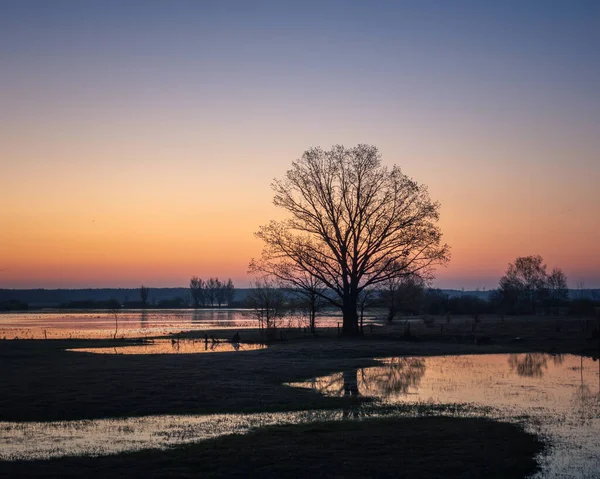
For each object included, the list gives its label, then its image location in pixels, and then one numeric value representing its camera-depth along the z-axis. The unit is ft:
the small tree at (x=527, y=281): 455.63
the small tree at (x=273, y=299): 262.45
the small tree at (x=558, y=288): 495.00
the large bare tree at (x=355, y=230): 188.65
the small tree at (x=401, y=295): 311.47
